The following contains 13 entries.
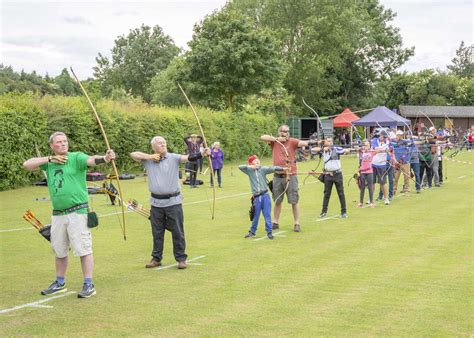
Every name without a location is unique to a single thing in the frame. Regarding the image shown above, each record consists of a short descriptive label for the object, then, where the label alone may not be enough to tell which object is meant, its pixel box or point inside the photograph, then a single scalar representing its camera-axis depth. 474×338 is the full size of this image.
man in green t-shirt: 7.73
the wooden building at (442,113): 72.31
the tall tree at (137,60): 95.06
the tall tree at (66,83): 85.31
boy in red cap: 12.19
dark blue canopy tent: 42.65
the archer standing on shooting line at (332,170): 14.77
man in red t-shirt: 12.81
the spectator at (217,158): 23.36
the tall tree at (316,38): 61.59
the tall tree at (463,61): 135.75
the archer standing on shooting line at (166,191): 9.30
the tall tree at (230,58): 43.06
